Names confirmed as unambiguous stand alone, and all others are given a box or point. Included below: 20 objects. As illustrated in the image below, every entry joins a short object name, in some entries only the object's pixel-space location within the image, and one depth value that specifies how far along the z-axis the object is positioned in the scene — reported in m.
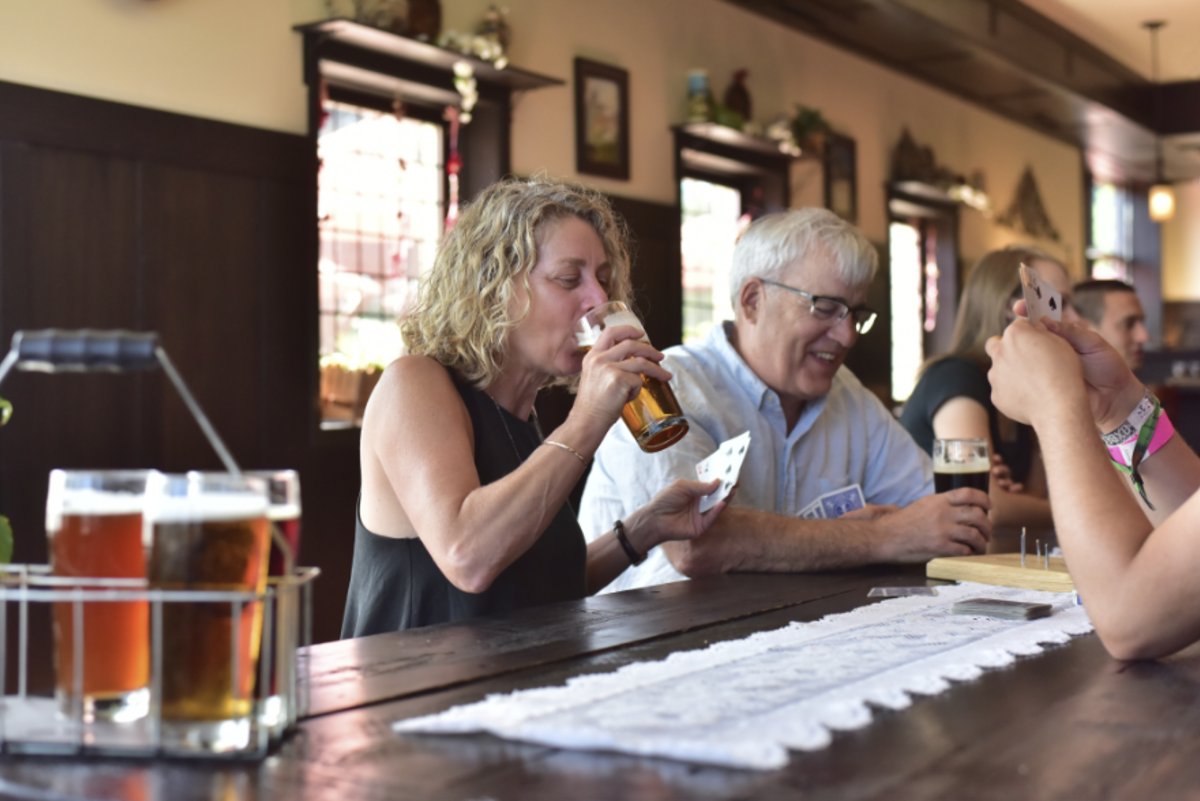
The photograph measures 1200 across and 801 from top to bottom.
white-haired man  2.24
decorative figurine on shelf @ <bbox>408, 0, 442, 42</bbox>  4.38
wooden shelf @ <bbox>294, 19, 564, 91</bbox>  4.04
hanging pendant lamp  10.53
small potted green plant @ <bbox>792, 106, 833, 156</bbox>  6.55
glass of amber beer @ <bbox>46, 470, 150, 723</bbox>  0.85
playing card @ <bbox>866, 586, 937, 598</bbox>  1.60
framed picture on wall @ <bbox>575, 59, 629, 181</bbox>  5.27
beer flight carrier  0.82
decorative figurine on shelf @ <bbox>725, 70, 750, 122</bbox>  6.17
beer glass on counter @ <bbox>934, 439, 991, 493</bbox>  2.12
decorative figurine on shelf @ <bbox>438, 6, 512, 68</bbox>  4.50
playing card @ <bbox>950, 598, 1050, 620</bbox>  1.41
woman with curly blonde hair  1.58
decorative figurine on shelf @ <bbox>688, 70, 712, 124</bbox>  5.84
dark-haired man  4.11
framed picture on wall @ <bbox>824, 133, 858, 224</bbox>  6.97
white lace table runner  0.84
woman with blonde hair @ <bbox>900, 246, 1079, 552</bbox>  3.12
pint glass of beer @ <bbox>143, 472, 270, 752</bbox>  0.82
